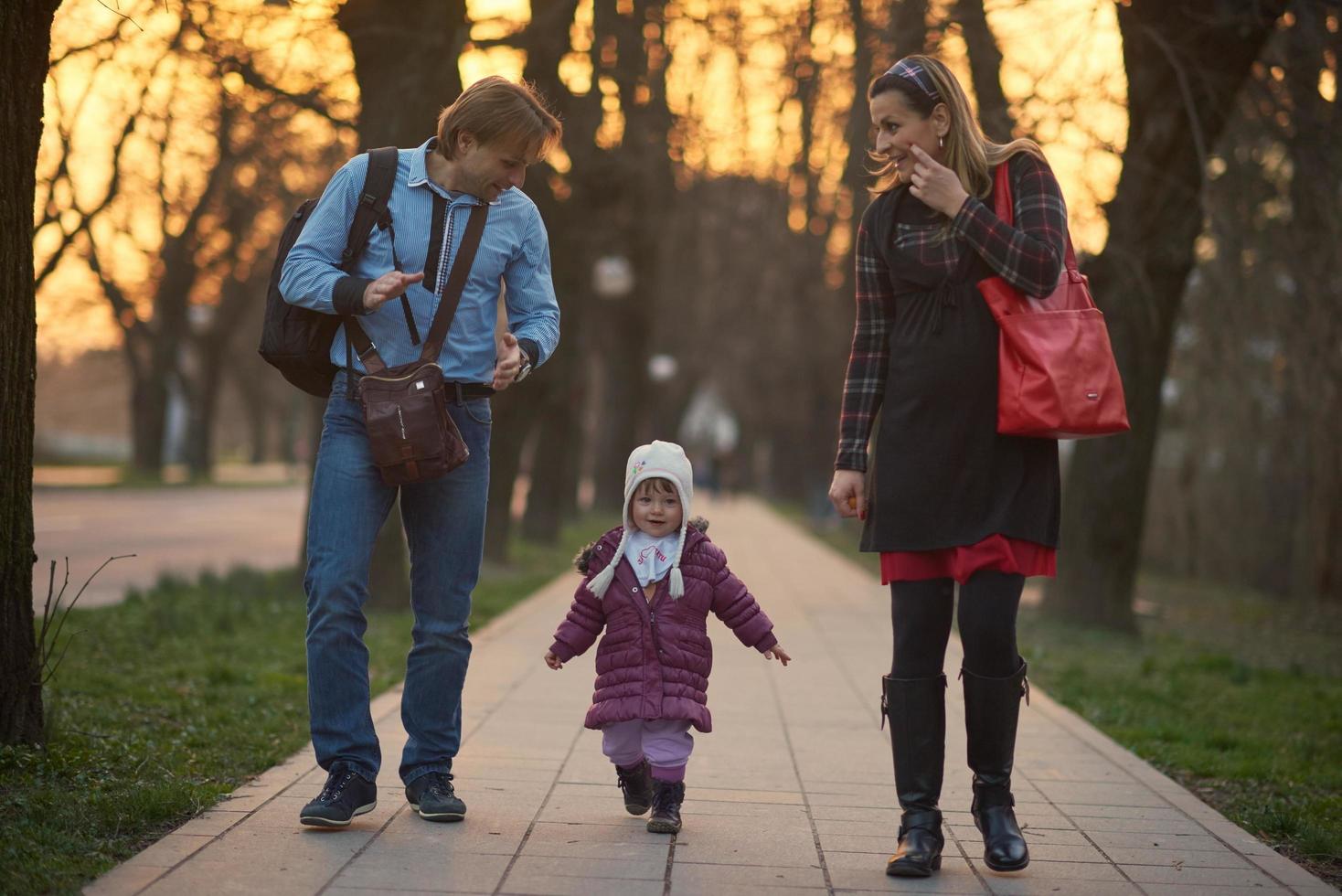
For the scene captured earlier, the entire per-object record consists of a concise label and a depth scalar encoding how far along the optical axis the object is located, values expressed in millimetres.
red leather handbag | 4012
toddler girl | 4598
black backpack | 4438
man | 4395
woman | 4125
